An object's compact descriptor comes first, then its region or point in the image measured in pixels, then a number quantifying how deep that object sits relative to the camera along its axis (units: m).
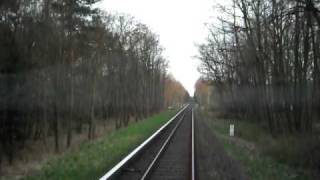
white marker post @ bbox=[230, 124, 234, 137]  34.37
